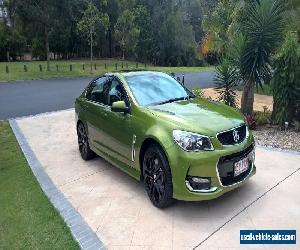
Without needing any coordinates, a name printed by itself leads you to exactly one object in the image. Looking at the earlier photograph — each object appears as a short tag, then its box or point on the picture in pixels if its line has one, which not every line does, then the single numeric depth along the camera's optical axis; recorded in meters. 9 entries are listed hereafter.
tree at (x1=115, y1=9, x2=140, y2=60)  25.19
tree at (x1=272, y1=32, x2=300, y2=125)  5.75
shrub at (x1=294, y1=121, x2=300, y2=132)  5.77
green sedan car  3.03
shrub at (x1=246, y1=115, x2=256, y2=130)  6.10
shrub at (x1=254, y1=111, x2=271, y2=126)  6.34
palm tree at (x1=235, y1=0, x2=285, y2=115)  6.11
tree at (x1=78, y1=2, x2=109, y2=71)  18.60
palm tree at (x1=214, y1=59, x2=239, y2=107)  6.65
